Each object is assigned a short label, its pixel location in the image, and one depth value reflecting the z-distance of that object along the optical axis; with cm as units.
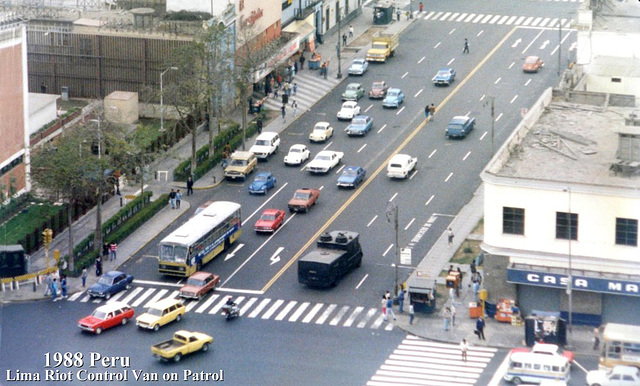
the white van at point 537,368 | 9588
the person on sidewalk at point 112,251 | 11838
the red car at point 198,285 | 11077
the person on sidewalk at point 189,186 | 13175
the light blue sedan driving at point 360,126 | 14512
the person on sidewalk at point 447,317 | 10550
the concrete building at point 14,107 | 12425
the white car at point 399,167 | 13400
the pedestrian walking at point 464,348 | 10075
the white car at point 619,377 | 9425
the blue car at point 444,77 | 15888
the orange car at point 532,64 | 16238
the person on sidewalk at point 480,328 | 10369
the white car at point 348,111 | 14975
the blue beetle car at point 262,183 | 13138
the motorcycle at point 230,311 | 10725
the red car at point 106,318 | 10494
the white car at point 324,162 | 13588
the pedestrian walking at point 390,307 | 10738
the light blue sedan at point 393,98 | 15288
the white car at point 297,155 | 13825
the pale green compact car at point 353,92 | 15518
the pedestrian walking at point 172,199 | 12850
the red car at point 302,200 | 12681
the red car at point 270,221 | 12300
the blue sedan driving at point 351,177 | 13212
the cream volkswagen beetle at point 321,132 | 14388
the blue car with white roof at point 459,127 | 14362
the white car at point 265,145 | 13938
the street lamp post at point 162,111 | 14275
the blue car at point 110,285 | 11162
